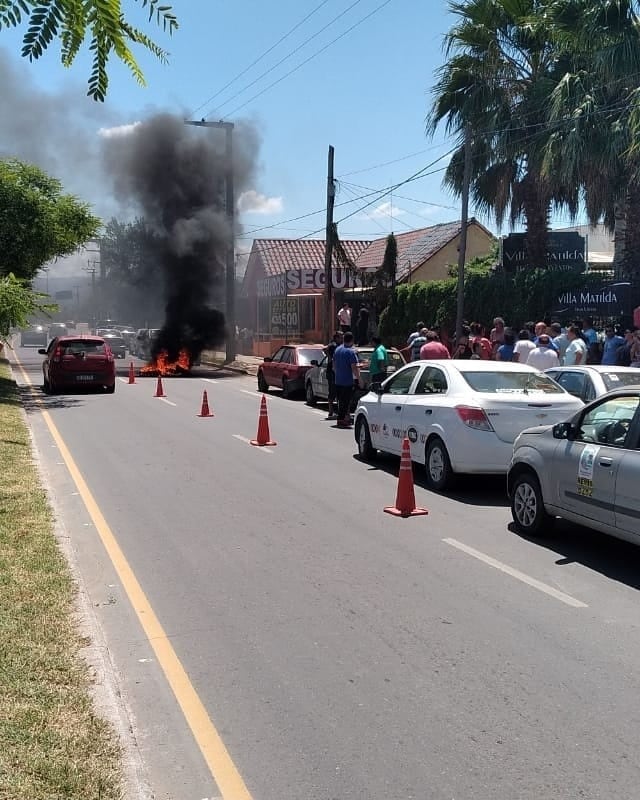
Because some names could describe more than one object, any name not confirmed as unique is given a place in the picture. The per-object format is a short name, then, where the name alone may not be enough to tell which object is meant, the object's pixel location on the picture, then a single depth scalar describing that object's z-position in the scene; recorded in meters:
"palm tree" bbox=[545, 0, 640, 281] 19.44
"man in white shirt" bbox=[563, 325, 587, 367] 15.28
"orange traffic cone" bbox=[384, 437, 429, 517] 9.03
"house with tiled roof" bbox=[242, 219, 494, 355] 38.59
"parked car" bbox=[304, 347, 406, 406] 19.03
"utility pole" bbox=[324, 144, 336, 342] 29.20
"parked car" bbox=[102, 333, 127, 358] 47.94
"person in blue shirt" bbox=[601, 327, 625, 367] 15.43
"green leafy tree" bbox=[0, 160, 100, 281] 20.94
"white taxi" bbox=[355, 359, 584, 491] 9.80
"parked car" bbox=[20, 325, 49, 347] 61.06
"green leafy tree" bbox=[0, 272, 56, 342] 15.55
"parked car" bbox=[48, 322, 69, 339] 67.25
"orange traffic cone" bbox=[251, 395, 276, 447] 14.14
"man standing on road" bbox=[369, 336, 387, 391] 17.44
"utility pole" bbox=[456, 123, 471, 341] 22.69
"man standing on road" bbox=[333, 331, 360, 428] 16.45
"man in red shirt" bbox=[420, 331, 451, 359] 15.61
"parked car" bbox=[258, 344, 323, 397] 22.67
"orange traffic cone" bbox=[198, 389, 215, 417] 18.48
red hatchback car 23.56
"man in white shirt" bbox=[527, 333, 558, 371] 14.71
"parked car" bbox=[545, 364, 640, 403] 11.53
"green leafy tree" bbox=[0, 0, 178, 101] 3.95
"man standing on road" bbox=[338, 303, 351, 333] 30.04
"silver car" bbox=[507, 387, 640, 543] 6.70
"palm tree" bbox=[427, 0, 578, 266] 23.06
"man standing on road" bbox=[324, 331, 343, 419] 17.53
